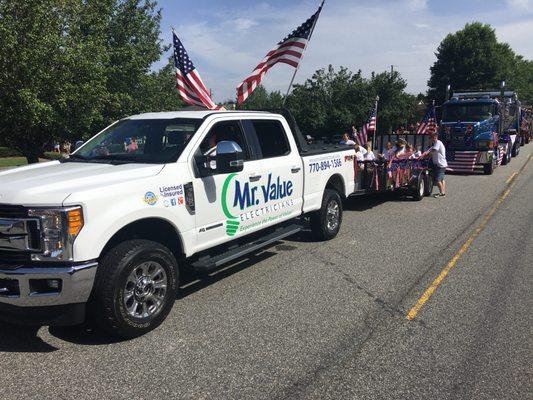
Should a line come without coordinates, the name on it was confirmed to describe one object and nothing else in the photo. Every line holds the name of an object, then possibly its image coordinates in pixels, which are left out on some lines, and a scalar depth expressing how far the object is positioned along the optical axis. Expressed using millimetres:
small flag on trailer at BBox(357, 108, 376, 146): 13593
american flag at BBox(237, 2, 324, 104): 8906
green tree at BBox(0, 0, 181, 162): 12367
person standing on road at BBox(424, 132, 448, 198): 12367
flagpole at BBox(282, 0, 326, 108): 8809
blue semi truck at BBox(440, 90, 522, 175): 17078
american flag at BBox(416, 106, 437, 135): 15929
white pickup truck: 3561
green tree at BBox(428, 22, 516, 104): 56156
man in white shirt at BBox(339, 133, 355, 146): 13561
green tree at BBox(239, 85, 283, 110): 73562
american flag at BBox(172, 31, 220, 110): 9125
